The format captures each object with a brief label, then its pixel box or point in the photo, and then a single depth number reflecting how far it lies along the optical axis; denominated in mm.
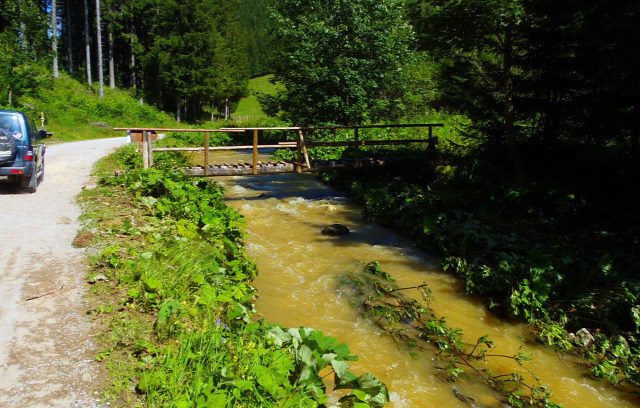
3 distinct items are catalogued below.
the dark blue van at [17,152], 8898
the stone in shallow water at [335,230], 10953
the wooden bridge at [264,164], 10797
